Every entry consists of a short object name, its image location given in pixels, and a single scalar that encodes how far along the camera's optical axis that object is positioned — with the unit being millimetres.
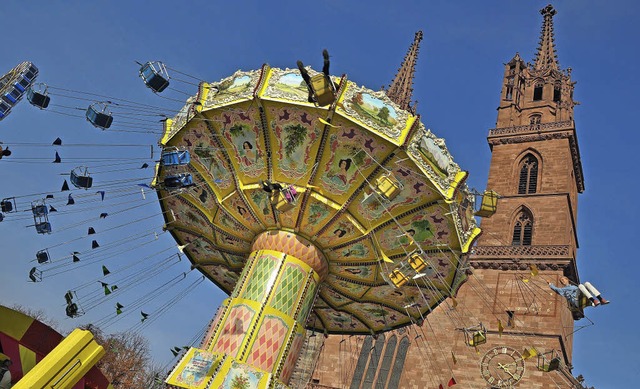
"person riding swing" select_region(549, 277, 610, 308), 13695
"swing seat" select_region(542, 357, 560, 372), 16991
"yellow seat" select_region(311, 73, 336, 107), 11723
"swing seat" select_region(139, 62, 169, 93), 13414
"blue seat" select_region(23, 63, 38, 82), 12984
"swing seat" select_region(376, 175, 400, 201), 12781
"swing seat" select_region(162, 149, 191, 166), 13734
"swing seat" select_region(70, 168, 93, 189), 14312
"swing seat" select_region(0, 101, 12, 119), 12191
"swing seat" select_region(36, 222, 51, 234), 14445
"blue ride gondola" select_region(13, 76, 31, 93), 12648
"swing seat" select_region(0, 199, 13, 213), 13570
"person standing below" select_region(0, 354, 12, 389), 7781
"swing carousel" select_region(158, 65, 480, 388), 12562
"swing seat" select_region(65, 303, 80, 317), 14866
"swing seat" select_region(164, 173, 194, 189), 14182
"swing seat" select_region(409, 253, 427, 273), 14242
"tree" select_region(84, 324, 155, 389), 37812
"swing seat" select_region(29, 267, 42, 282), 15055
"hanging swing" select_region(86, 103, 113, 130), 13711
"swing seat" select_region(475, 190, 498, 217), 14945
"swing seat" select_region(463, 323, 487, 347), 17144
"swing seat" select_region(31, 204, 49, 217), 14314
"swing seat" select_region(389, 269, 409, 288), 14297
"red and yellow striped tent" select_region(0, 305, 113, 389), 7973
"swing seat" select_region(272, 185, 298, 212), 13234
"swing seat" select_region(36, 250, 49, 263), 15148
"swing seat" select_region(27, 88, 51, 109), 13289
